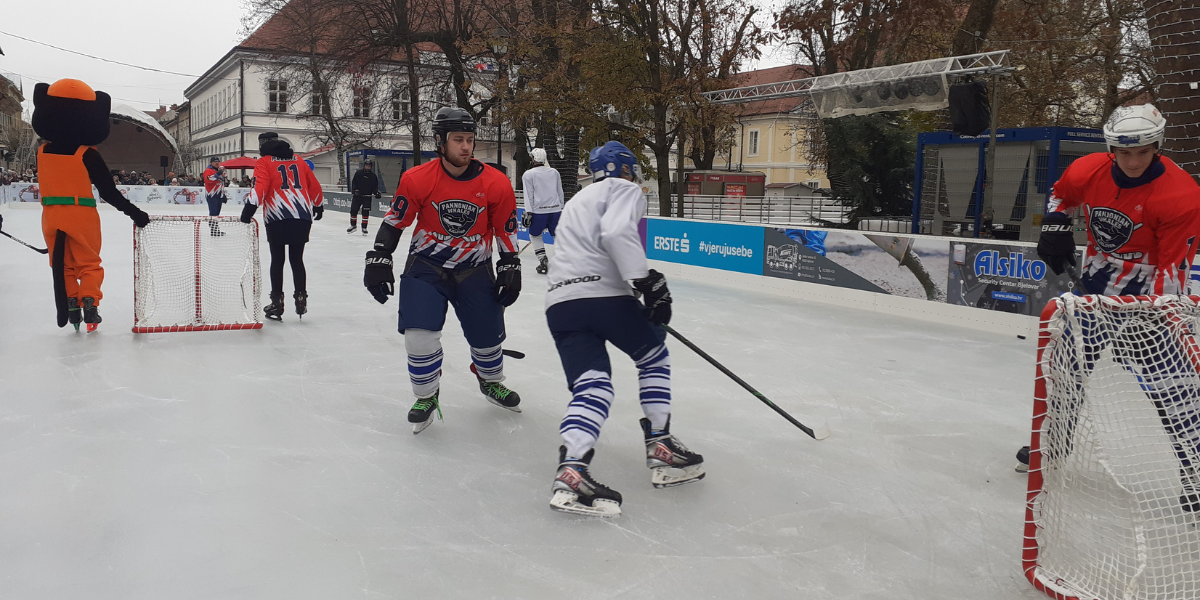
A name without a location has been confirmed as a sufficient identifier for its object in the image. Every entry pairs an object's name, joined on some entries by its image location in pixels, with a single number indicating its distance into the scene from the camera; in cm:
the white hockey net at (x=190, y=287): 624
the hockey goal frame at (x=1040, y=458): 250
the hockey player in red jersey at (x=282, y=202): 653
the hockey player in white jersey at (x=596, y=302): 294
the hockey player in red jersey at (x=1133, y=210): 306
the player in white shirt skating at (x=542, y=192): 927
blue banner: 987
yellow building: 5044
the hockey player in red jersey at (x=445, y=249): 381
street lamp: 1664
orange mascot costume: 565
